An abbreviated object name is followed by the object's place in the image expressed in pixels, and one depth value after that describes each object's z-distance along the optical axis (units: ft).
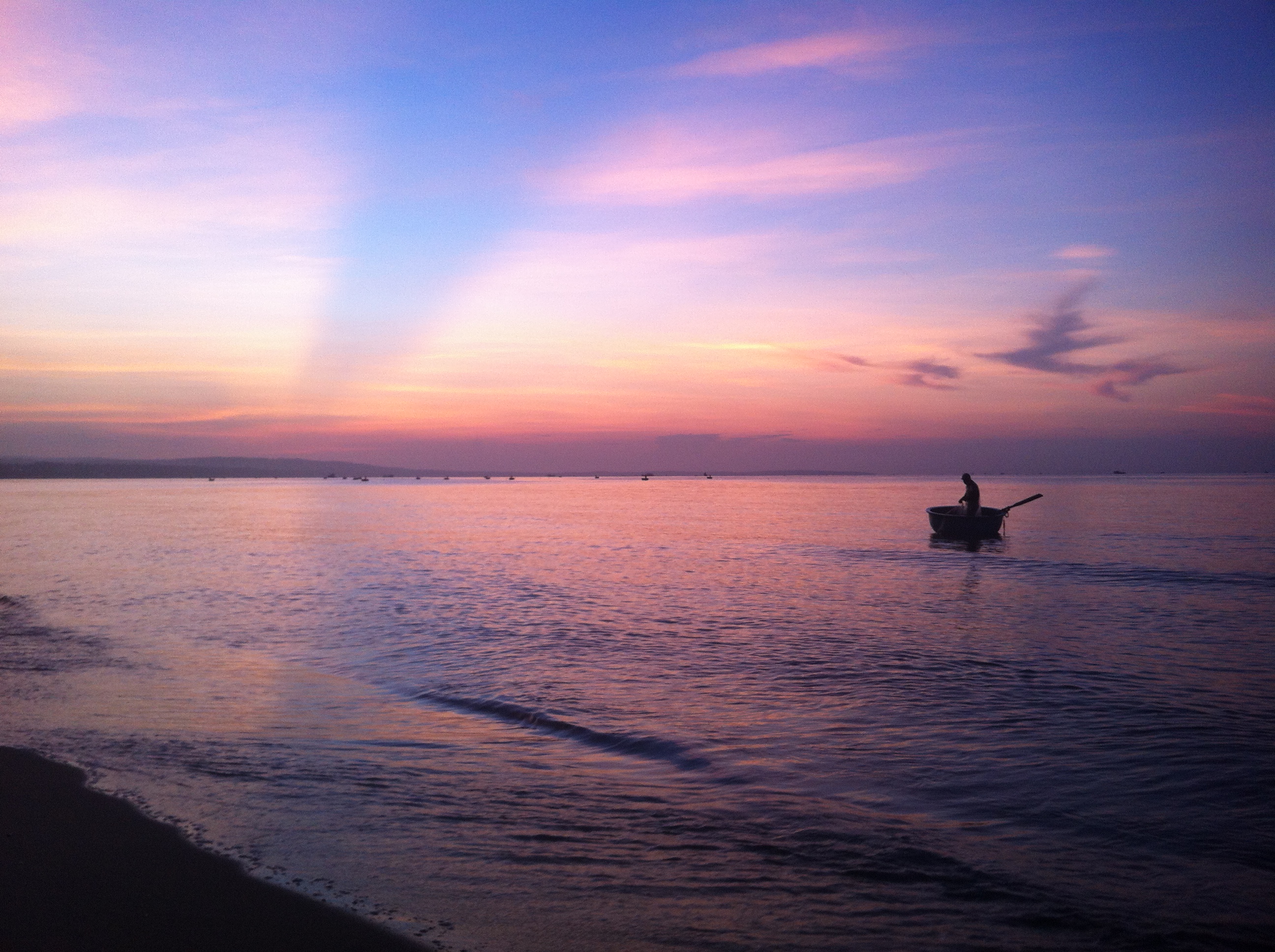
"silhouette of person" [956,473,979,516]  129.49
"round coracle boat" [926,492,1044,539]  125.80
